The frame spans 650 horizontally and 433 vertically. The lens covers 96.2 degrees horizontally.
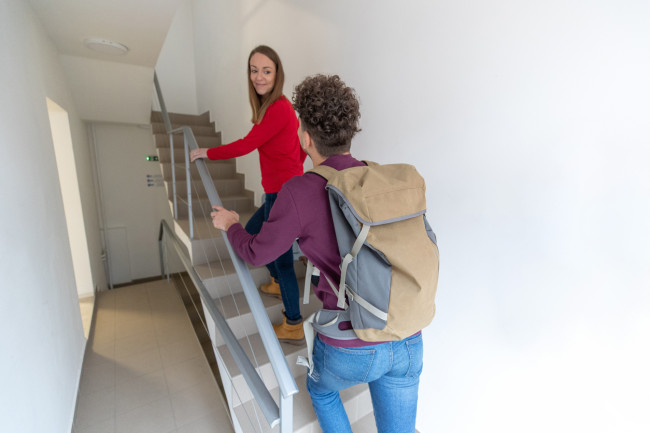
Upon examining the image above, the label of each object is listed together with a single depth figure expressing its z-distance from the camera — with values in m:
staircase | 1.46
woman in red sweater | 1.32
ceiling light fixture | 2.45
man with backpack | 0.82
